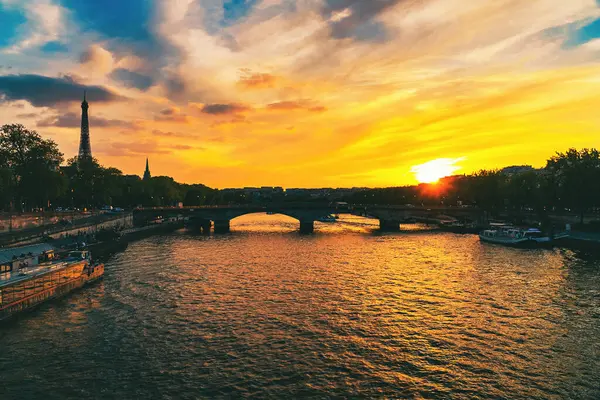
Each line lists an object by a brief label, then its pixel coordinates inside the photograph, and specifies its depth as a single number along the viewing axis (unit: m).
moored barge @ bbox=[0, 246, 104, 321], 29.08
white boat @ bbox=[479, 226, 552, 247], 66.06
